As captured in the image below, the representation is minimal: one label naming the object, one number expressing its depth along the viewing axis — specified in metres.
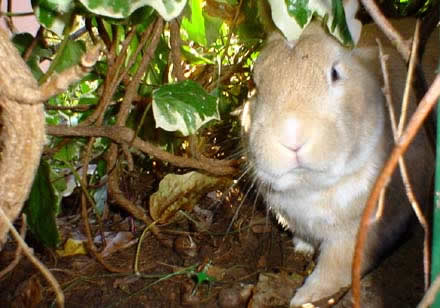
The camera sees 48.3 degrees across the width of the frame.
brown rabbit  0.27
